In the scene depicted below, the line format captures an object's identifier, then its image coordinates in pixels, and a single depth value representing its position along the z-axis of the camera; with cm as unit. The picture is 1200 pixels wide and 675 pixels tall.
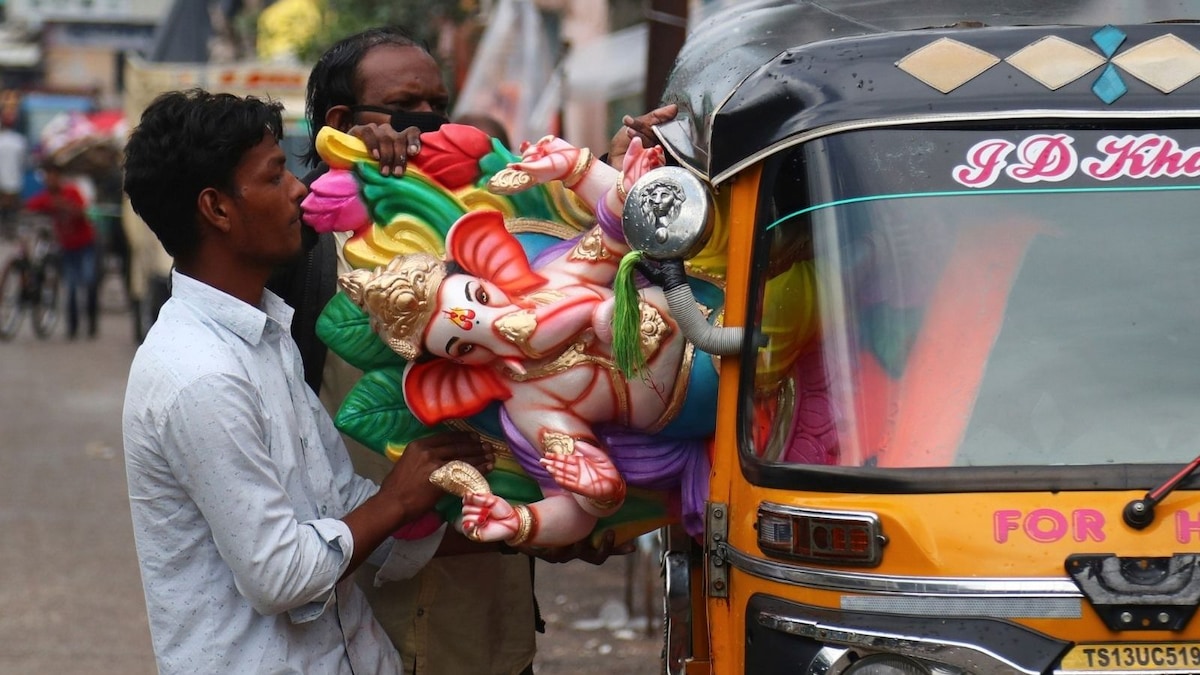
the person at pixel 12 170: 2620
